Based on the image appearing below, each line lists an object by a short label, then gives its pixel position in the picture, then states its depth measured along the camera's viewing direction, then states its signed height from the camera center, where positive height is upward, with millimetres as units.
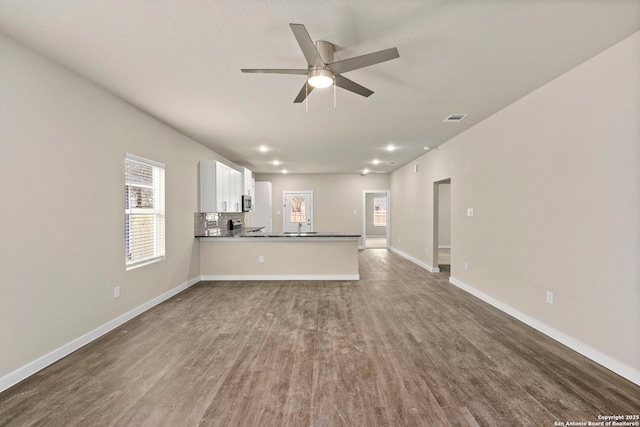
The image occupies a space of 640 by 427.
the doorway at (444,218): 9893 -180
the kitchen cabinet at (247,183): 7055 +800
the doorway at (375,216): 13523 -117
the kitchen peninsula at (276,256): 5496 -811
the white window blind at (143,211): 3539 +46
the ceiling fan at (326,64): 1870 +1060
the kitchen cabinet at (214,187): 5391 +529
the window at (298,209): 9719 +146
